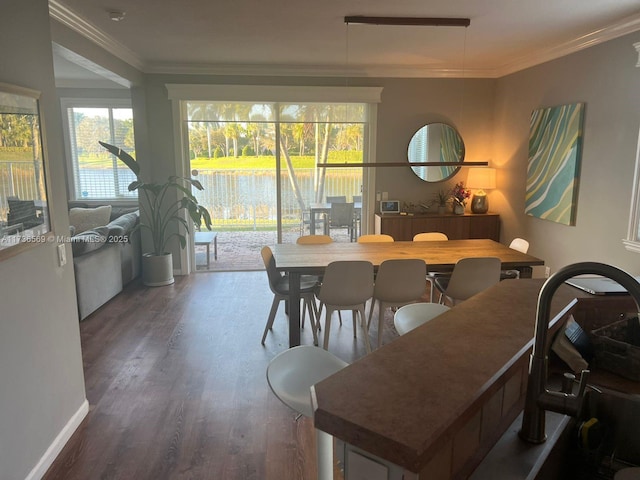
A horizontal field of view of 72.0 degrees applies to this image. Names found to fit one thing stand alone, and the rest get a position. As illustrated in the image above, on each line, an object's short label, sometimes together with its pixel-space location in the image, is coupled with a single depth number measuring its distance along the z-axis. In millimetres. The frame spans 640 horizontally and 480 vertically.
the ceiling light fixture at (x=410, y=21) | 3514
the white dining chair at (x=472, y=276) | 3322
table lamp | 5605
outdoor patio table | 6012
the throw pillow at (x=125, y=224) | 4984
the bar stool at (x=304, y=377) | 1229
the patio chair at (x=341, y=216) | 6000
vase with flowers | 5711
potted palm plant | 5219
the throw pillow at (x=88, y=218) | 5906
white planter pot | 5262
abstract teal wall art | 4184
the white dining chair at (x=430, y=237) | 4415
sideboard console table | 5551
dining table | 3336
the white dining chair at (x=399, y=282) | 3248
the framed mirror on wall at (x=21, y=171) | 1905
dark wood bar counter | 759
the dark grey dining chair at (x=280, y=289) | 3551
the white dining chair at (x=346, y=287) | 3156
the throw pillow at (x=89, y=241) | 4234
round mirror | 5746
